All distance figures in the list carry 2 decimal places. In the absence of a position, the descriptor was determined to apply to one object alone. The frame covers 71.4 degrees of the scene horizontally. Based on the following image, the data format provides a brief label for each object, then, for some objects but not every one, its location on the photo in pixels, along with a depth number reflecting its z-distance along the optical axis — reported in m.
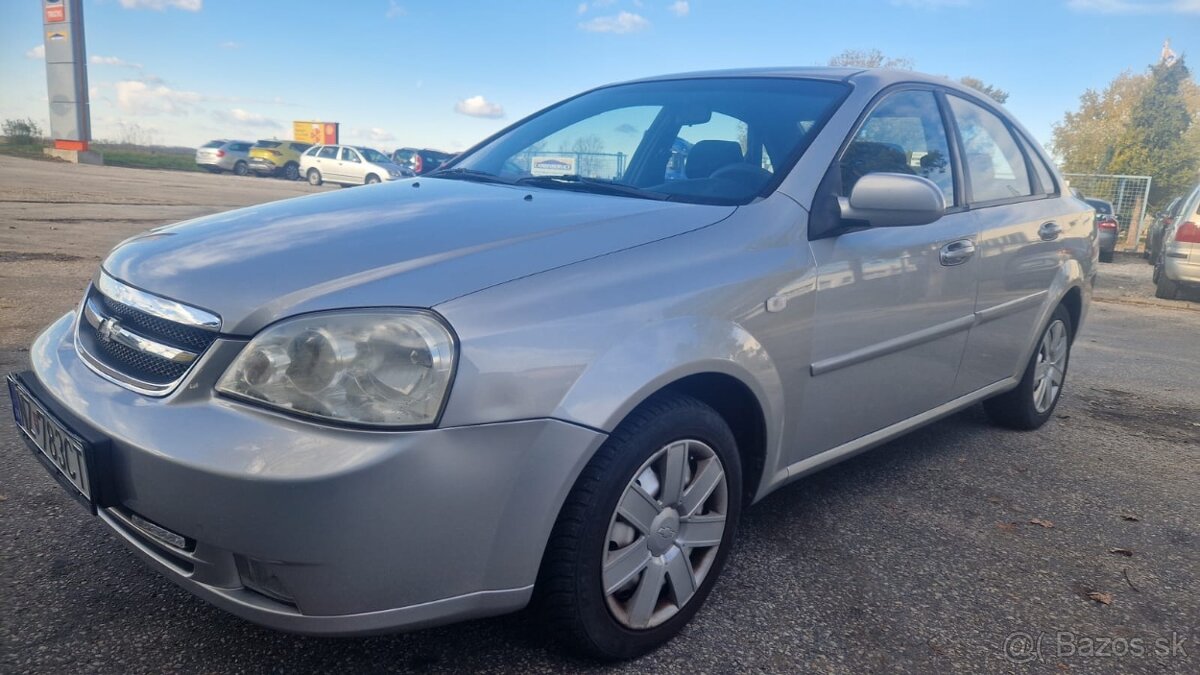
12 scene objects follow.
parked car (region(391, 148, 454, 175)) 29.89
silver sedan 1.60
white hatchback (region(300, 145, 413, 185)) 28.36
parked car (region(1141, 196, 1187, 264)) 12.94
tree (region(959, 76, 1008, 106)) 41.39
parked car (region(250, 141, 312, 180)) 34.53
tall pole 26.23
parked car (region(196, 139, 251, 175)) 34.84
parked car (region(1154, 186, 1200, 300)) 9.38
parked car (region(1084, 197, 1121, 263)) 15.16
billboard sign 55.22
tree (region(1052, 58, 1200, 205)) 24.83
